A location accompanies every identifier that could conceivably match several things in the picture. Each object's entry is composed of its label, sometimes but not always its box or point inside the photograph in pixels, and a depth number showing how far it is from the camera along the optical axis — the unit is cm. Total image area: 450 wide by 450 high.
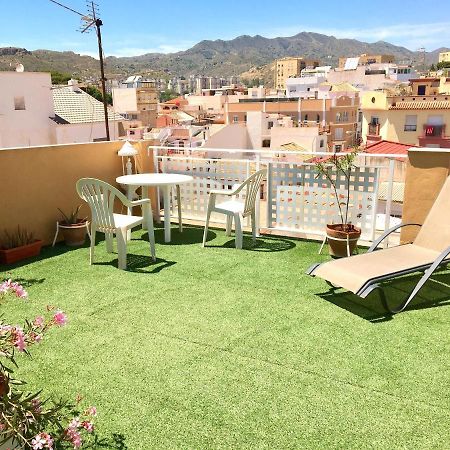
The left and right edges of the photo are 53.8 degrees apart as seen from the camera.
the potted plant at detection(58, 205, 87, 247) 566
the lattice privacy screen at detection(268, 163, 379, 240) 519
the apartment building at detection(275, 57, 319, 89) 14550
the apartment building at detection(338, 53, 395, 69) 13462
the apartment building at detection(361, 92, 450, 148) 3691
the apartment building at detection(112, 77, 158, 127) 6524
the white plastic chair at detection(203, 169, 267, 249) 532
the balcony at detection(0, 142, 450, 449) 236
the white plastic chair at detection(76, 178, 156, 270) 468
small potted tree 486
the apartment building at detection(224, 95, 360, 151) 5284
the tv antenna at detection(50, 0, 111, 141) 1400
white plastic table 561
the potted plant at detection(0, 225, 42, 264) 505
